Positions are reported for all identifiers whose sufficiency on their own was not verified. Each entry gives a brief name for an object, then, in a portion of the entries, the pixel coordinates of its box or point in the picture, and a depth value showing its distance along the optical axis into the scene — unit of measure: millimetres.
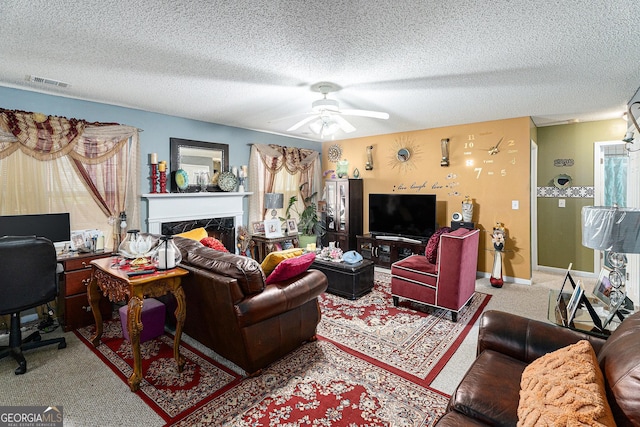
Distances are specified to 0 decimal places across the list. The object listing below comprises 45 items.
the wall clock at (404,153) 5594
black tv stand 5180
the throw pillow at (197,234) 3521
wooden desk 3088
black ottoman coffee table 3902
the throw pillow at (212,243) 3203
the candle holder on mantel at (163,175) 4254
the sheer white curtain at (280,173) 5488
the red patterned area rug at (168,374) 2051
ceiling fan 3068
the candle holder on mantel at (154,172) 4188
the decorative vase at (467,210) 4906
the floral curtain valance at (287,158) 5676
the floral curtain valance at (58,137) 3148
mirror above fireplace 4512
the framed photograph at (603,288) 2302
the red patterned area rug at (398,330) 2566
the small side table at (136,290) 2143
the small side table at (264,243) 5277
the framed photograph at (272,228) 5344
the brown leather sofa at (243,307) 2193
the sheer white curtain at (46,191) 3170
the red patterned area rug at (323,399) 1898
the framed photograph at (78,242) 3416
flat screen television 5145
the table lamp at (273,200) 5547
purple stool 2861
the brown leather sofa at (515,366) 1110
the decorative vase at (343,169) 6156
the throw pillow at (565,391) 992
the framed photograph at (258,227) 5474
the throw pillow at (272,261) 2674
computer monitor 3000
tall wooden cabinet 6047
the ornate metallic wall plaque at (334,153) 6663
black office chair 2322
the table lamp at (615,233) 1891
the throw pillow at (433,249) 3578
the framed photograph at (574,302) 2074
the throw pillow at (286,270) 2512
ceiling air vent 2947
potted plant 5824
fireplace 4469
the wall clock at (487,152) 4648
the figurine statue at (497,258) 4500
